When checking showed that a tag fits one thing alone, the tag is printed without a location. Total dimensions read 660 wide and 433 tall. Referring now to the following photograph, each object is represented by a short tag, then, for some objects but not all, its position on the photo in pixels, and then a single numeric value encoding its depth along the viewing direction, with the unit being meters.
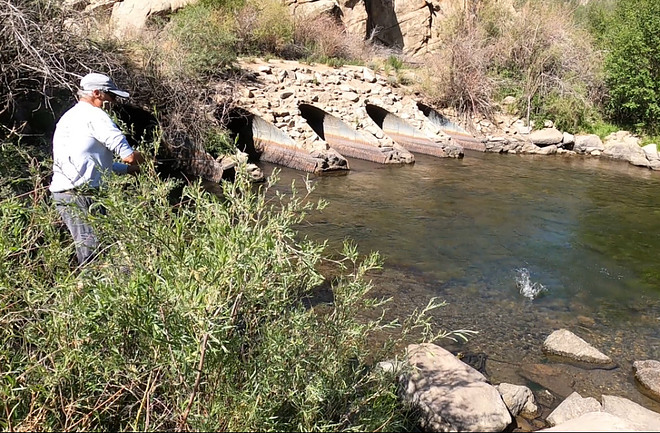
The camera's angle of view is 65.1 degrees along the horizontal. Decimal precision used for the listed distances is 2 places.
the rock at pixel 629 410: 4.53
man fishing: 3.98
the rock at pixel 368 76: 19.36
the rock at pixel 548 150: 19.27
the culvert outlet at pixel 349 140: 15.18
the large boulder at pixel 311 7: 23.84
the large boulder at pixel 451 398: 4.13
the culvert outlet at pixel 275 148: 13.52
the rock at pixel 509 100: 21.83
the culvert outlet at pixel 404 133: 16.94
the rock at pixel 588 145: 19.77
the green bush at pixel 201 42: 13.45
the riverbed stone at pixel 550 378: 5.22
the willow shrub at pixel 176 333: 2.48
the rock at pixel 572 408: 4.62
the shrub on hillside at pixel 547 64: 21.47
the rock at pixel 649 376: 5.28
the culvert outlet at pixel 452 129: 19.11
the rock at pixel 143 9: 19.83
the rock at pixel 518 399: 4.76
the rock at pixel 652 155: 17.92
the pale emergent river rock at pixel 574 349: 5.74
